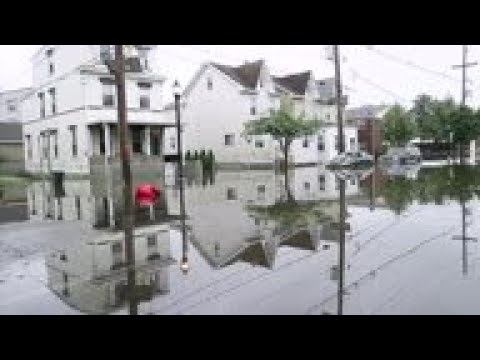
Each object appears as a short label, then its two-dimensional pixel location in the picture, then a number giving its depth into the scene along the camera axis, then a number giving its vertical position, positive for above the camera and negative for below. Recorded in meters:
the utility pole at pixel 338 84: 32.04 +4.33
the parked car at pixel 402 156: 44.59 +0.02
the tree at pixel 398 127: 52.72 +2.78
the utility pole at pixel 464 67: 49.51 +7.89
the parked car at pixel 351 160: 37.66 -0.21
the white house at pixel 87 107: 34.81 +3.37
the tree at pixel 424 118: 52.94 +3.78
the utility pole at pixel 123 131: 14.11 +0.75
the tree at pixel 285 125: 36.62 +2.17
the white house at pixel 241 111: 44.81 +3.94
